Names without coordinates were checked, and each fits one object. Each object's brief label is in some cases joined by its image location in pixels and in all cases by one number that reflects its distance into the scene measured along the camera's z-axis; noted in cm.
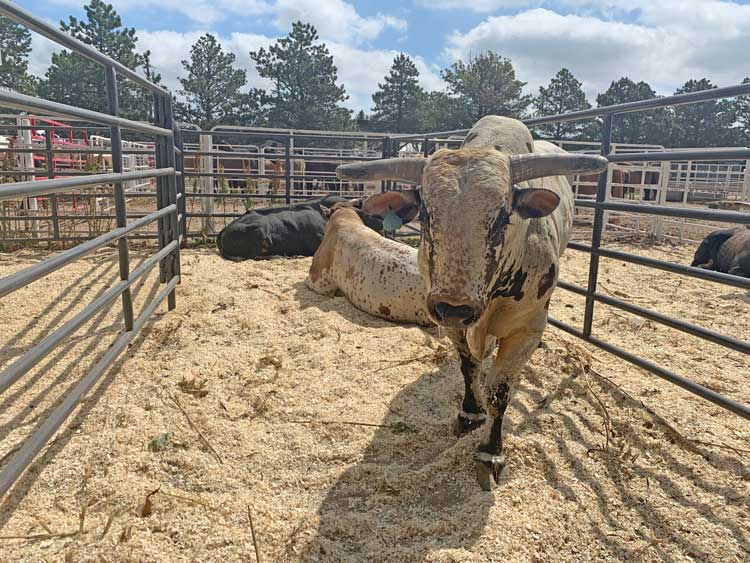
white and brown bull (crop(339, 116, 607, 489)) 215
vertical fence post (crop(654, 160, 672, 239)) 1009
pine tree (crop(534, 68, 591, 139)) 4909
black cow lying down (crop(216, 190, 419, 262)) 728
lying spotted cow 463
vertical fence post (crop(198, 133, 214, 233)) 904
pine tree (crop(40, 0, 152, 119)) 3353
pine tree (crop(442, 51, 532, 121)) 4194
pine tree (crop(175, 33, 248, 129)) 4194
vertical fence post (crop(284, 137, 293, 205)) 908
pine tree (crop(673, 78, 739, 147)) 4275
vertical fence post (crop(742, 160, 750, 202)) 997
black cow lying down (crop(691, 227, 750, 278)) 660
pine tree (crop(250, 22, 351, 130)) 4034
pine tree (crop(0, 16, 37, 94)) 3028
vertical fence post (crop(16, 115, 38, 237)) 796
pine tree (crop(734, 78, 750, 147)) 4290
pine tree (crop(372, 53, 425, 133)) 4700
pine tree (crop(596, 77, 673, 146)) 4347
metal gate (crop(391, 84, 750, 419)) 268
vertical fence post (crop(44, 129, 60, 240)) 676
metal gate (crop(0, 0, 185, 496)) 196
